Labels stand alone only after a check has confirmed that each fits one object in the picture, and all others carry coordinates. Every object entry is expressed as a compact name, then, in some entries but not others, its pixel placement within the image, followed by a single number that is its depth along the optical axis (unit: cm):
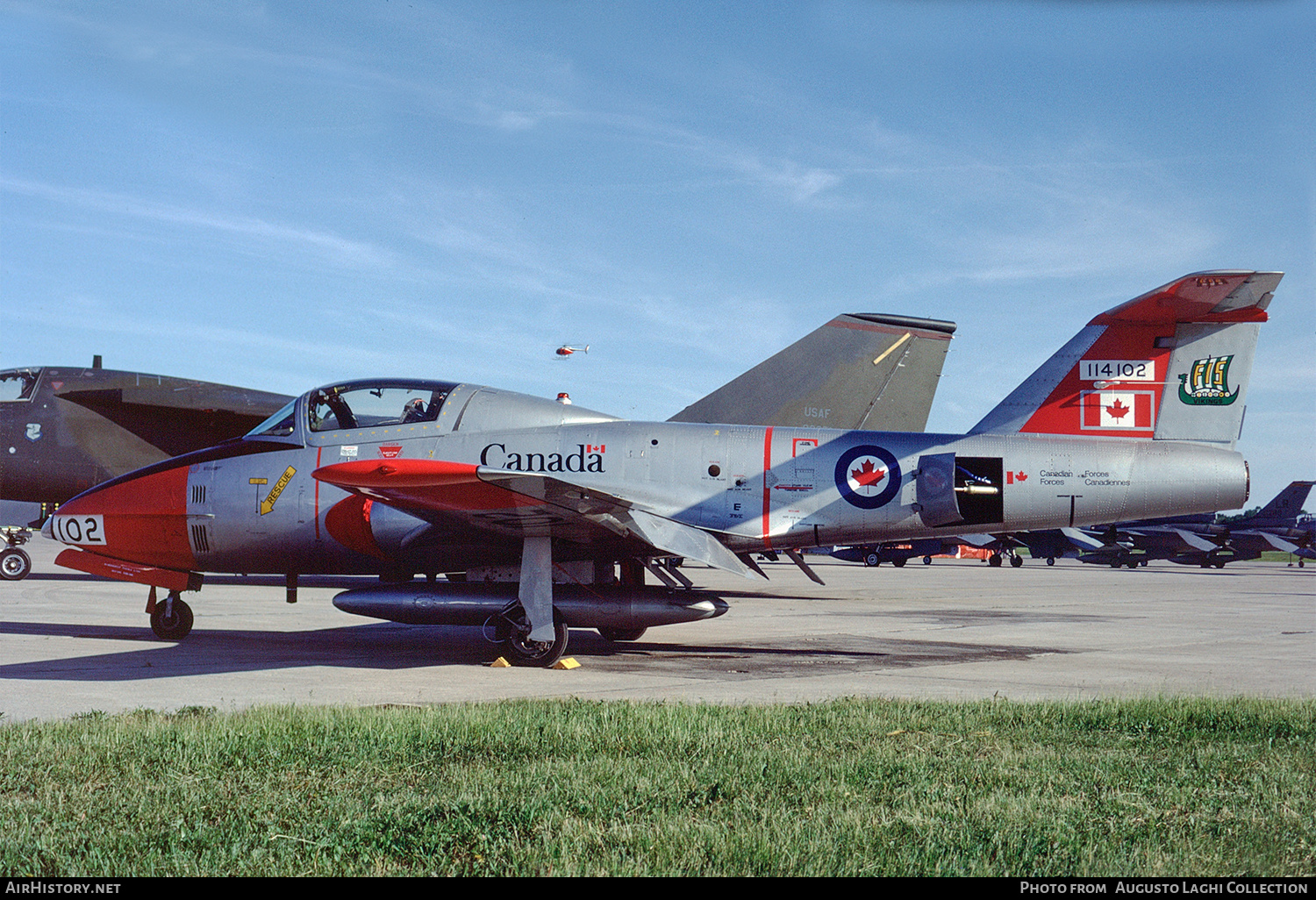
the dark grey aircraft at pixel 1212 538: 4672
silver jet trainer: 985
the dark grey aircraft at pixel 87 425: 1933
